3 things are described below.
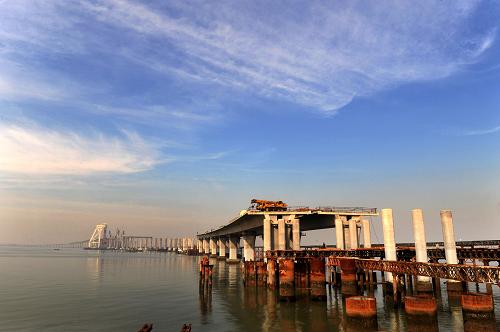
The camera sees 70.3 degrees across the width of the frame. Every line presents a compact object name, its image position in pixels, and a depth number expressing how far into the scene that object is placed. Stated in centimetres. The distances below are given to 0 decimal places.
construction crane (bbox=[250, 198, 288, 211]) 8369
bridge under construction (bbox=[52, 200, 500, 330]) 3197
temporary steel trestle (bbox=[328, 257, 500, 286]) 2955
